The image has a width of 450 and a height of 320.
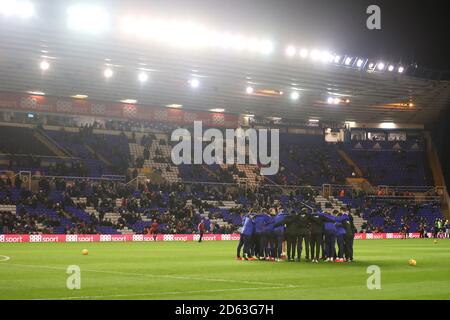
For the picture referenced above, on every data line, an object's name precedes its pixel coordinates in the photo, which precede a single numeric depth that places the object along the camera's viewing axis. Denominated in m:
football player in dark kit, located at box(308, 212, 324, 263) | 26.67
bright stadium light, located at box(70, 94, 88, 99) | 59.16
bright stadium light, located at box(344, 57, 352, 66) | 50.09
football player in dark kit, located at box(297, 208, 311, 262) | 26.75
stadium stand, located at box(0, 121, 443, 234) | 50.88
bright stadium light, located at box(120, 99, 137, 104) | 61.34
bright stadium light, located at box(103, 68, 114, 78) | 50.09
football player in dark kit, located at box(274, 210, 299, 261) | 26.64
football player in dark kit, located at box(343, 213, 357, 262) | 26.97
